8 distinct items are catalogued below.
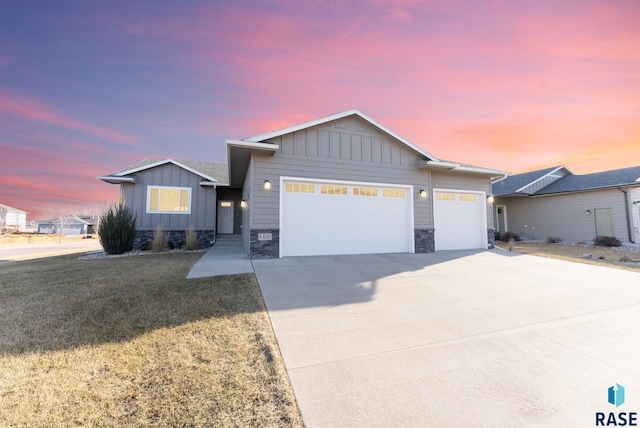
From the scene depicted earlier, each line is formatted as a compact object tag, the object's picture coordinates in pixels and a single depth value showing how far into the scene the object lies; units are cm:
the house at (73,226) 4957
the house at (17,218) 4589
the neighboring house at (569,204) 1373
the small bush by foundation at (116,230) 1048
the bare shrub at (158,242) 1140
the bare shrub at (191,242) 1169
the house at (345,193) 817
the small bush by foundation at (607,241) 1311
